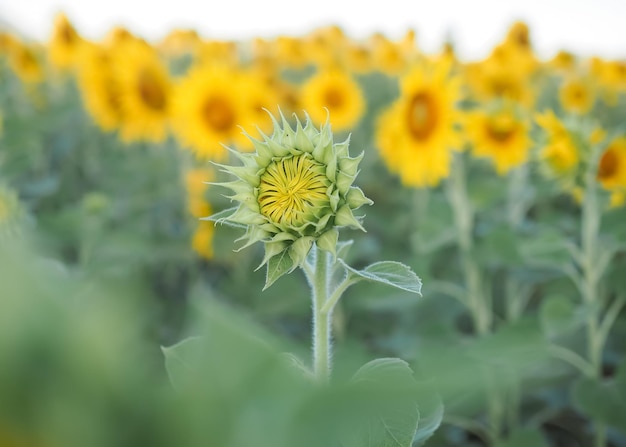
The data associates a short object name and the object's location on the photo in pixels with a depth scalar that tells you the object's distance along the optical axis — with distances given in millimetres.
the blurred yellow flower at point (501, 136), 2027
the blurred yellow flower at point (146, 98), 2639
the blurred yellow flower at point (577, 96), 3311
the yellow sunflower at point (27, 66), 3752
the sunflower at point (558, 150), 1488
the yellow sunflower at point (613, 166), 1566
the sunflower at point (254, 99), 2393
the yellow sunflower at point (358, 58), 4910
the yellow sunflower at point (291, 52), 4746
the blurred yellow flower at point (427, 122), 2035
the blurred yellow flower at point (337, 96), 3285
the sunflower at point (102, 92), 2822
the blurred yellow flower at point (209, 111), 2377
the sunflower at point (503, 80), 2621
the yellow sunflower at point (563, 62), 4523
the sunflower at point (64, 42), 3672
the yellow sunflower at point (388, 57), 4577
